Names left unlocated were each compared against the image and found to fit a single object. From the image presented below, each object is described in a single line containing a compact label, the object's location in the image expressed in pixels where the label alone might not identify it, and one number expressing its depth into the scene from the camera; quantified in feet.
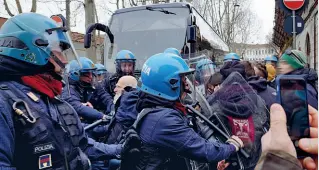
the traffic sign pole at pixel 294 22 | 20.74
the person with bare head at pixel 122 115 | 11.91
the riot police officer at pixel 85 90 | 18.21
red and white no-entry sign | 20.17
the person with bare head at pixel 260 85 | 11.70
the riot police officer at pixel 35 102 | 6.43
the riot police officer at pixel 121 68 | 21.15
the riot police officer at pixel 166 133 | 8.56
